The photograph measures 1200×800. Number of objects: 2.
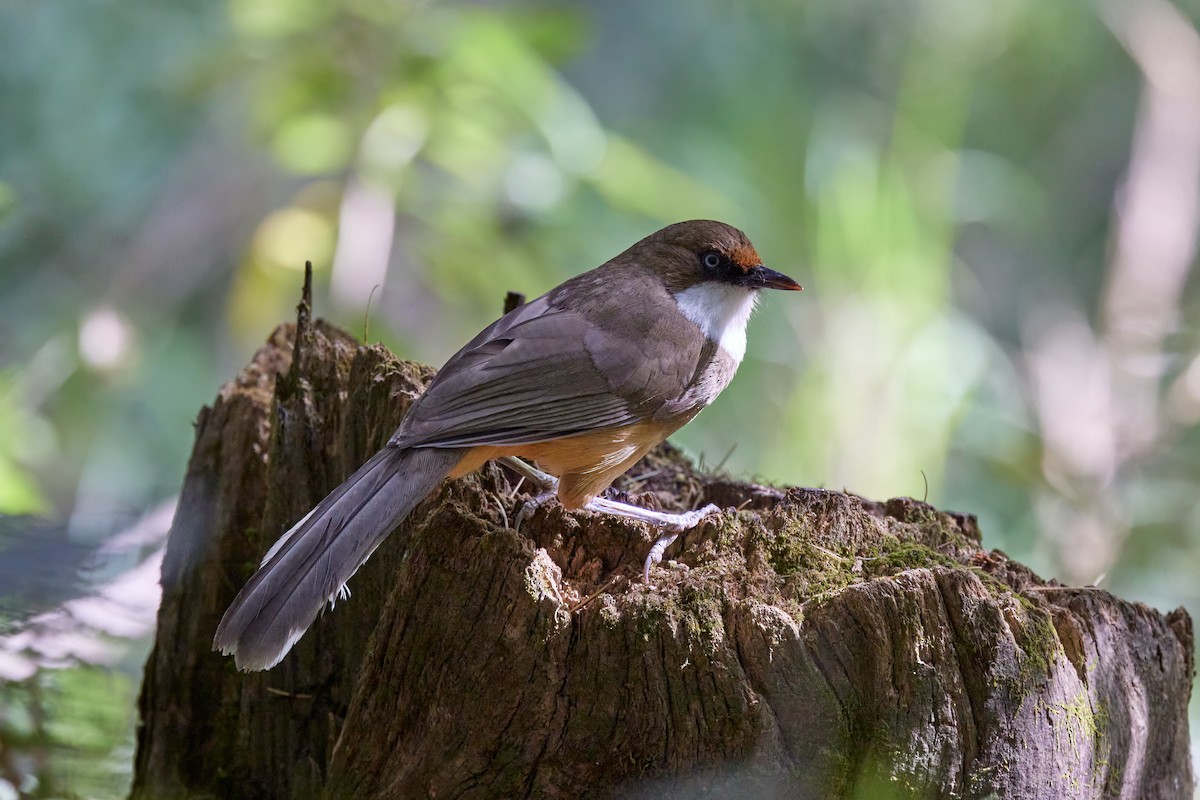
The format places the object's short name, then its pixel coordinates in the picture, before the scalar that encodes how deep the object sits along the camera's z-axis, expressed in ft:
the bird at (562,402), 18.11
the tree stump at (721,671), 16.40
